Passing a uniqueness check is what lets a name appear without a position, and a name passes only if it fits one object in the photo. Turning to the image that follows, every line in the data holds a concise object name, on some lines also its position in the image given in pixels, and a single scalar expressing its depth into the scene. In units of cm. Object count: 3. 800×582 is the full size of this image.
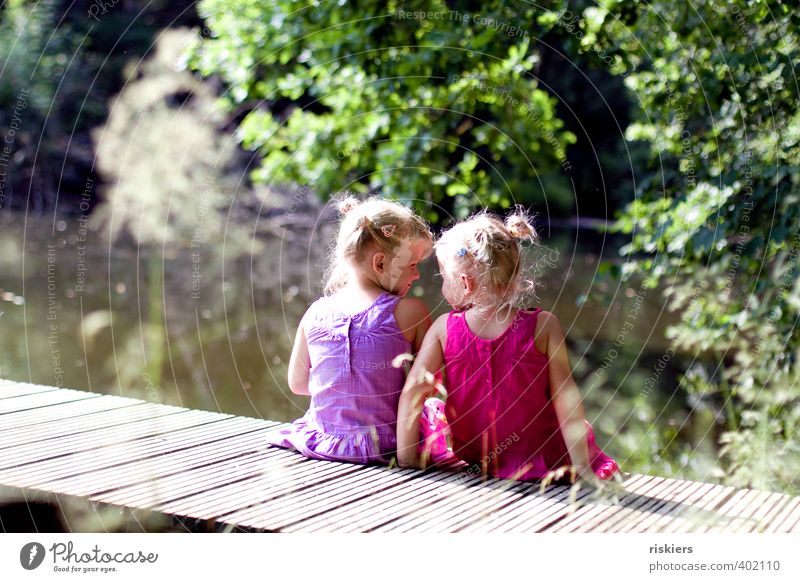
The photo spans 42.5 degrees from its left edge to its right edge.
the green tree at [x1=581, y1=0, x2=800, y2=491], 426
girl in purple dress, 318
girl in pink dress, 301
